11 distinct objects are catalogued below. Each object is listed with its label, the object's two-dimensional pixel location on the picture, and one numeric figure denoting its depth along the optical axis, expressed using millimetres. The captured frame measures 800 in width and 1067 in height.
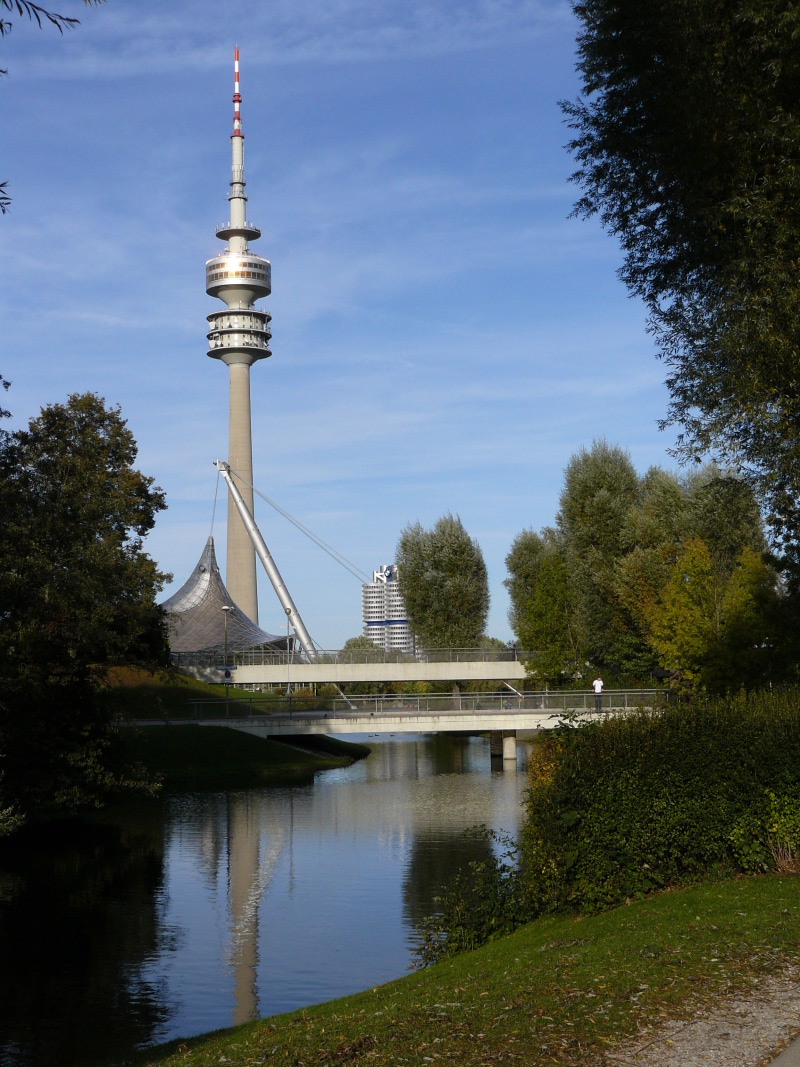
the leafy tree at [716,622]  42156
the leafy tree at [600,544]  58594
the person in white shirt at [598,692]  46850
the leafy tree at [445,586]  81250
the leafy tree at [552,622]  64938
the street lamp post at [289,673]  68962
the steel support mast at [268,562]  94312
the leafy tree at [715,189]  16938
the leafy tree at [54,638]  29188
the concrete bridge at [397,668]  69000
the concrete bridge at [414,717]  53875
